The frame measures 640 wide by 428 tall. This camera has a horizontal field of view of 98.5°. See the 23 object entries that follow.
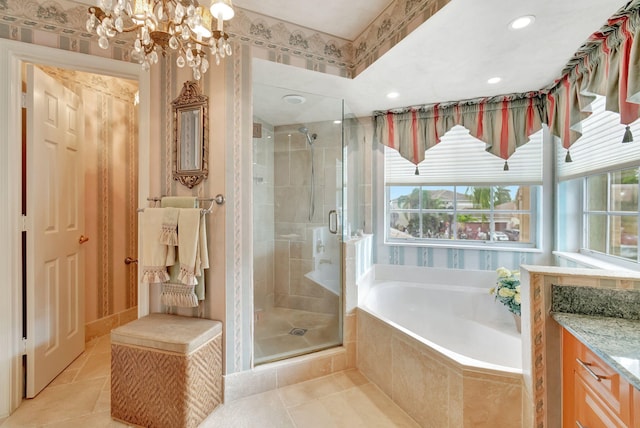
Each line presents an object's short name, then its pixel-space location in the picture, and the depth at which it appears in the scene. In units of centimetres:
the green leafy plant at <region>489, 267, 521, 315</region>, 202
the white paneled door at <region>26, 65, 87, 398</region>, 172
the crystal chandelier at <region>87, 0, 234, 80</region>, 103
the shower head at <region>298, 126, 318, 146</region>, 265
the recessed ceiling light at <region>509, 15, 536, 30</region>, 145
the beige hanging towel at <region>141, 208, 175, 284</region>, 172
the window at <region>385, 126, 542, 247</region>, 259
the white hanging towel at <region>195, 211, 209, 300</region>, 170
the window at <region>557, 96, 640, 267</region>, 178
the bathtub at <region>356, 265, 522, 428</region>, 135
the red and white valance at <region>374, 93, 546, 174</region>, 244
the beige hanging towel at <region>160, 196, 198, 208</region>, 173
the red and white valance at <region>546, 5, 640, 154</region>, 141
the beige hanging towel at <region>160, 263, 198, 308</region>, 173
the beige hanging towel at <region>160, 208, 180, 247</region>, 171
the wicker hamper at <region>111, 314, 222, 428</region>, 146
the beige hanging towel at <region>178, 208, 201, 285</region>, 168
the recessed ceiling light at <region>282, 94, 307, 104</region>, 227
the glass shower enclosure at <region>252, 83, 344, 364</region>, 219
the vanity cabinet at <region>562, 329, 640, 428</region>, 80
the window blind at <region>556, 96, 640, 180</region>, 171
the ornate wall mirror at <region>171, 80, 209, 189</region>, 176
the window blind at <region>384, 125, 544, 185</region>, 254
